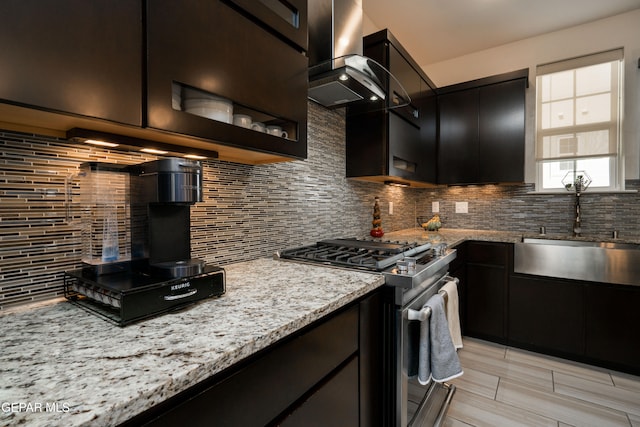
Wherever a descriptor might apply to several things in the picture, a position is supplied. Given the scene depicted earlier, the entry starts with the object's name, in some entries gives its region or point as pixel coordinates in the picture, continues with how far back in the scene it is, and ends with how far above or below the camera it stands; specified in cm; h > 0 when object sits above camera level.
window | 258 +80
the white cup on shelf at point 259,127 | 106 +30
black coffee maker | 83 -1
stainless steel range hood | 142 +73
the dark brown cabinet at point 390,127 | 196 +60
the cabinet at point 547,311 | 207 -81
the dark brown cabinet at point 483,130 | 264 +74
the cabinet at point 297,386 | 55 -42
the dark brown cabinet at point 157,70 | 58 +35
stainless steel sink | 206 -39
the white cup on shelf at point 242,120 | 100 +30
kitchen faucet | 256 +17
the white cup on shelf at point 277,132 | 113 +30
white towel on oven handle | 150 -53
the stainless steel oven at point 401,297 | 119 -39
